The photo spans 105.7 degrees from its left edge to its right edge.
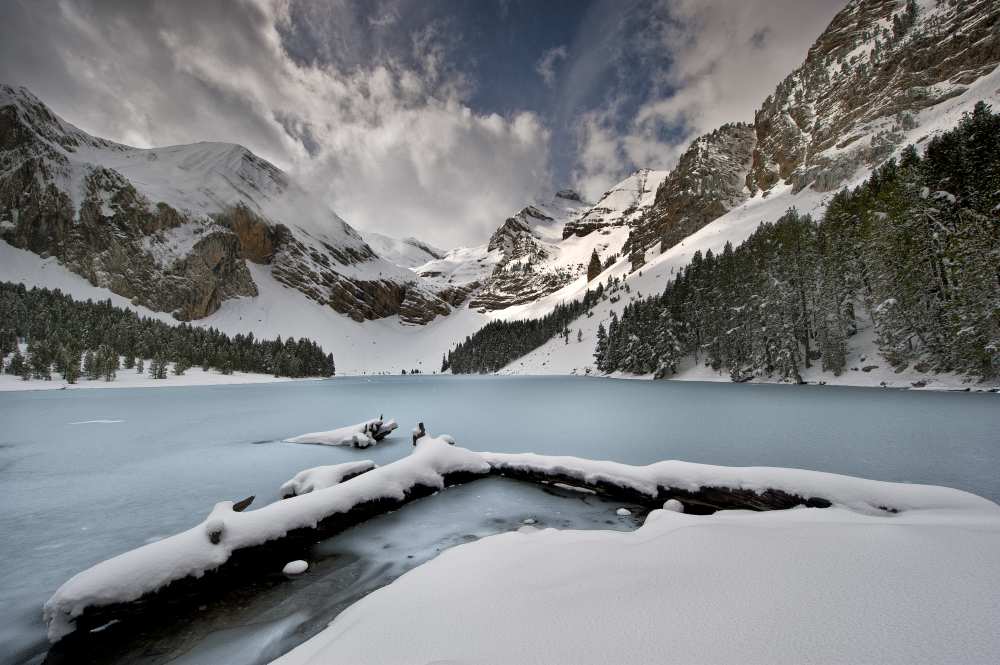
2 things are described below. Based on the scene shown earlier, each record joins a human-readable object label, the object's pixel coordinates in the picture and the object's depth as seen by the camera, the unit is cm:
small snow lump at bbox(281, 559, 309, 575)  661
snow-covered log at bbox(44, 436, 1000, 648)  498
